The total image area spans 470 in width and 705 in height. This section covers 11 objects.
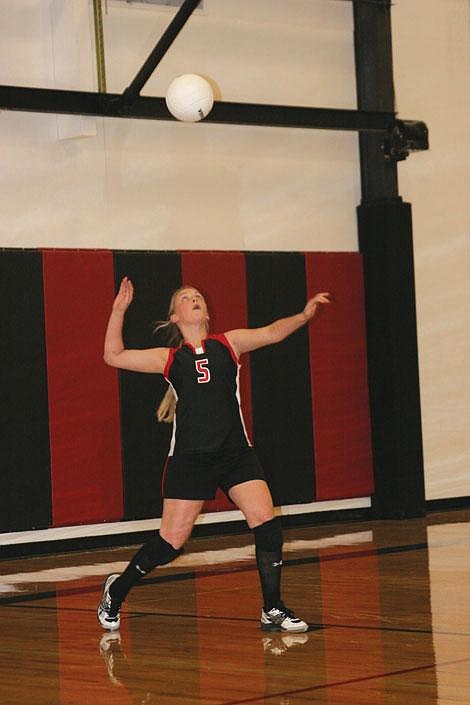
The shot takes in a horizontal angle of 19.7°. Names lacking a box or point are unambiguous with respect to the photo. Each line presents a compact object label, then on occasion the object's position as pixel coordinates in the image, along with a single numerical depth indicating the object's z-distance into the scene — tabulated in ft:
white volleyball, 36.22
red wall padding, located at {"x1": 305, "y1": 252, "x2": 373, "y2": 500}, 46.55
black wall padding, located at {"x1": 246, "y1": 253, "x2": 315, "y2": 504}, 45.11
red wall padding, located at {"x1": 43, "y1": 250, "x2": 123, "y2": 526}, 40.98
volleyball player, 24.95
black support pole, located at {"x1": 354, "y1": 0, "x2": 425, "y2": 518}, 47.03
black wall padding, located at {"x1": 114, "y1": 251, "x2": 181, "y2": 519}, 42.29
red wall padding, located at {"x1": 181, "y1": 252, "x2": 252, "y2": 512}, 43.70
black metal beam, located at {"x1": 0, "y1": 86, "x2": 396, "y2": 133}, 39.27
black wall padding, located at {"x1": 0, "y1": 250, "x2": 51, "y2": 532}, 40.09
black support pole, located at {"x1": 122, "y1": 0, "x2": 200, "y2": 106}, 39.11
